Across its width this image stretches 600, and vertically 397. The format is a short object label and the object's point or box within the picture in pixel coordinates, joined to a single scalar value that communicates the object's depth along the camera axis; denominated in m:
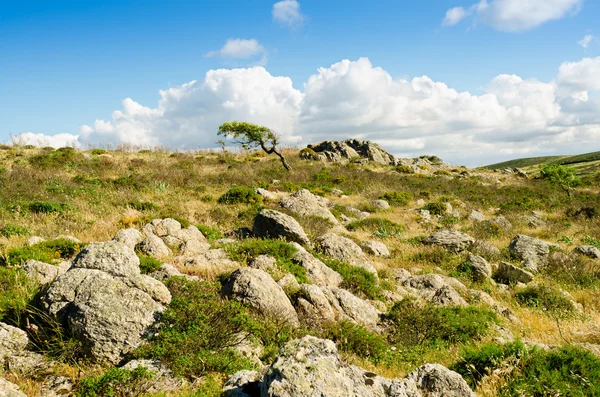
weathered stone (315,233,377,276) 11.89
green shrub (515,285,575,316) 9.95
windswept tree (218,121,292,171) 36.50
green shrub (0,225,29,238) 10.78
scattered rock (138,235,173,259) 9.62
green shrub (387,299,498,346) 7.55
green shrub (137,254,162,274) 7.94
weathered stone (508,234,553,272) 13.92
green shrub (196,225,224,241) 12.90
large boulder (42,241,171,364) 5.15
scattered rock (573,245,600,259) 14.59
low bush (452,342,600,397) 4.93
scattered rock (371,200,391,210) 23.42
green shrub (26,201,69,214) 14.07
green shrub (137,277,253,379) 4.93
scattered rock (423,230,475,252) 15.23
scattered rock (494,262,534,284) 12.22
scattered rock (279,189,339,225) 17.30
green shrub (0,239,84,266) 7.85
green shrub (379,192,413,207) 25.75
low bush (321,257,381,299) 9.55
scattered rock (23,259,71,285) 6.81
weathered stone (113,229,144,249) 9.62
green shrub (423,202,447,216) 22.95
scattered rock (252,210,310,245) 12.16
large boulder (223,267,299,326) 6.77
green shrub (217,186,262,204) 19.19
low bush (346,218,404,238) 17.31
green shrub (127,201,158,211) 16.16
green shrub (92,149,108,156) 34.96
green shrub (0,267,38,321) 5.67
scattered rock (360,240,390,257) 14.07
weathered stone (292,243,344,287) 9.38
